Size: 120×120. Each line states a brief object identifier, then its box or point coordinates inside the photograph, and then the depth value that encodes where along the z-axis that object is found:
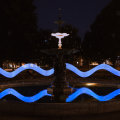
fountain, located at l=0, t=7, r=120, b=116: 6.84
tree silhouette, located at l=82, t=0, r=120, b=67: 29.69
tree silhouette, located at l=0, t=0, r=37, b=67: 26.28
